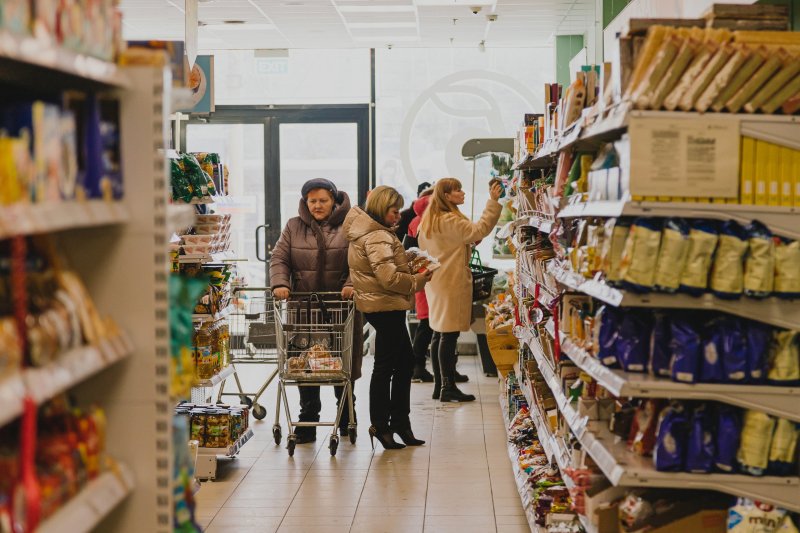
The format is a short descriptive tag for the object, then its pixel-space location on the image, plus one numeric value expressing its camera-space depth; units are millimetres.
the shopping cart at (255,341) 7212
